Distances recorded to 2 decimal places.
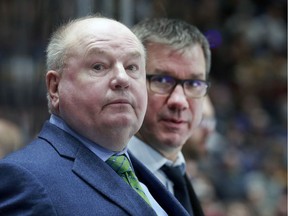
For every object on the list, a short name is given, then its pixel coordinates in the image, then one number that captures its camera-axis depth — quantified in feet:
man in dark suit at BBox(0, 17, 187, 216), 13.72
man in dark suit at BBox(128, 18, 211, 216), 15.26
